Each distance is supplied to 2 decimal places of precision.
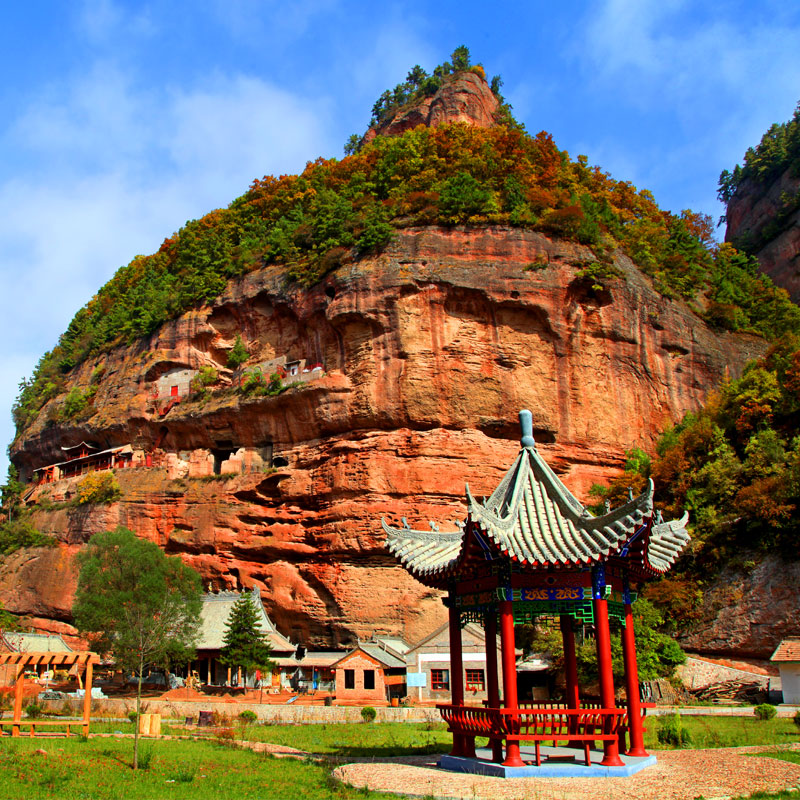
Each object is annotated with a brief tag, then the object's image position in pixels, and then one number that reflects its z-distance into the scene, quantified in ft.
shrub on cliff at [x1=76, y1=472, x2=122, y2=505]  157.99
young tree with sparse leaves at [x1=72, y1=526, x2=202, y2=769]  116.78
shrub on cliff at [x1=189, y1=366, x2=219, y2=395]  167.22
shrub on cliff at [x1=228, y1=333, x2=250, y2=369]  173.99
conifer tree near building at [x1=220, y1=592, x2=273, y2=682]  120.16
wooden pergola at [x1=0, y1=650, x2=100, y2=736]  69.56
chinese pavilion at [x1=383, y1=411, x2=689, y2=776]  47.16
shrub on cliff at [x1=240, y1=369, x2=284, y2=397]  153.89
